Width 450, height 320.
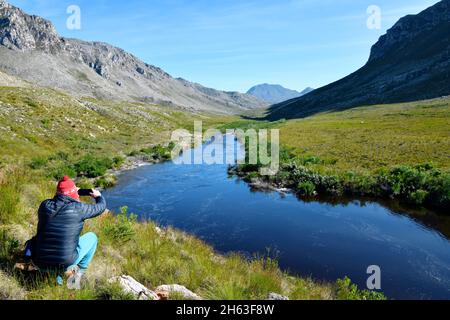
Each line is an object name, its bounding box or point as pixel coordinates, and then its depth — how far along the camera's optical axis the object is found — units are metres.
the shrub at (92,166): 30.10
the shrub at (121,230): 10.18
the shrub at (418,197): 22.77
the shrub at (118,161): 35.03
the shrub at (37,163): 29.73
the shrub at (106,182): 27.72
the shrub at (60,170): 27.23
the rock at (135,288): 6.84
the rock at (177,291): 7.14
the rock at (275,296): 7.75
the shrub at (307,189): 26.25
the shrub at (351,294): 9.63
